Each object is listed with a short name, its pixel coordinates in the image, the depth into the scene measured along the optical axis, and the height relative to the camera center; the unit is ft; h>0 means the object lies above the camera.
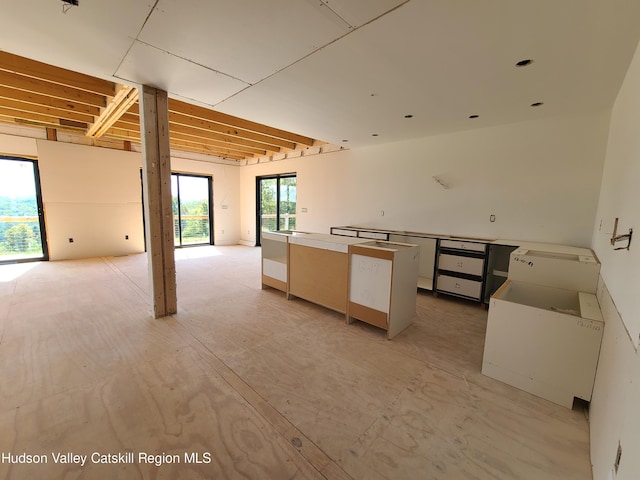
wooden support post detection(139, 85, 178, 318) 9.39 +0.29
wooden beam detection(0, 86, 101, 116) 11.84 +4.95
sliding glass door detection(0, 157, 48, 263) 17.13 -0.78
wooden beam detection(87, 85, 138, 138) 11.36 +4.81
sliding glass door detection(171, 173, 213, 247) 24.52 -0.38
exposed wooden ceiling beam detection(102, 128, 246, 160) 19.51 +5.12
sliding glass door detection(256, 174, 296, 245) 24.52 +0.59
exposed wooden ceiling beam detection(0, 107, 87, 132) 14.87 +5.08
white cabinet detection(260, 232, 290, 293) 12.40 -2.58
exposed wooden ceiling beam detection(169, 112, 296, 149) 15.03 +5.04
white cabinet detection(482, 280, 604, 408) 5.81 -3.17
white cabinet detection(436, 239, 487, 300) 11.80 -2.58
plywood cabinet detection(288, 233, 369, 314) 10.03 -2.43
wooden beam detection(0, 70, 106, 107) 10.62 +4.93
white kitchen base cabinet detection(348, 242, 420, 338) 8.73 -2.58
